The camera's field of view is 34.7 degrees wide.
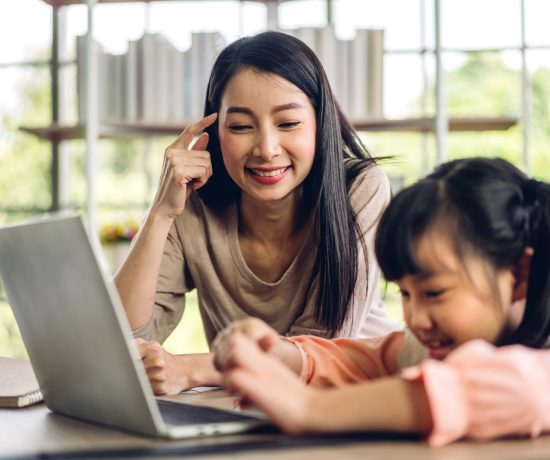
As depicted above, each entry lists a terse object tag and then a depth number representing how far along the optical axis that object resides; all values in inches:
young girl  32.2
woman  67.0
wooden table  30.7
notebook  45.4
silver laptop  33.8
